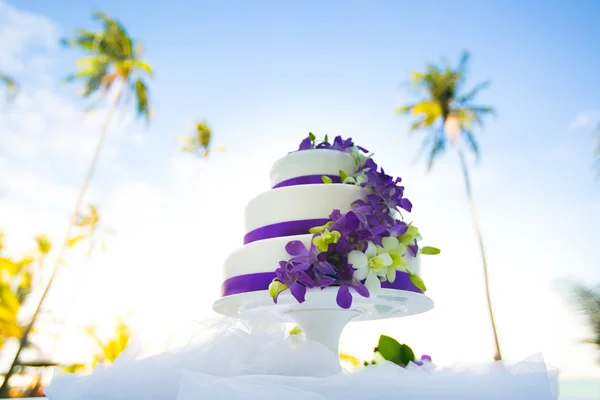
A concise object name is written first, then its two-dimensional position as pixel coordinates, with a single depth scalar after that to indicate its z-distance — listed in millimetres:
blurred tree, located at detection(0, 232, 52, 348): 15492
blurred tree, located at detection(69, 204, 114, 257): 22484
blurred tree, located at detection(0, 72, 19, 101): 11109
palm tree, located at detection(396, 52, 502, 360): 17062
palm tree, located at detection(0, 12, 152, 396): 16828
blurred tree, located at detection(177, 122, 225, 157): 22172
